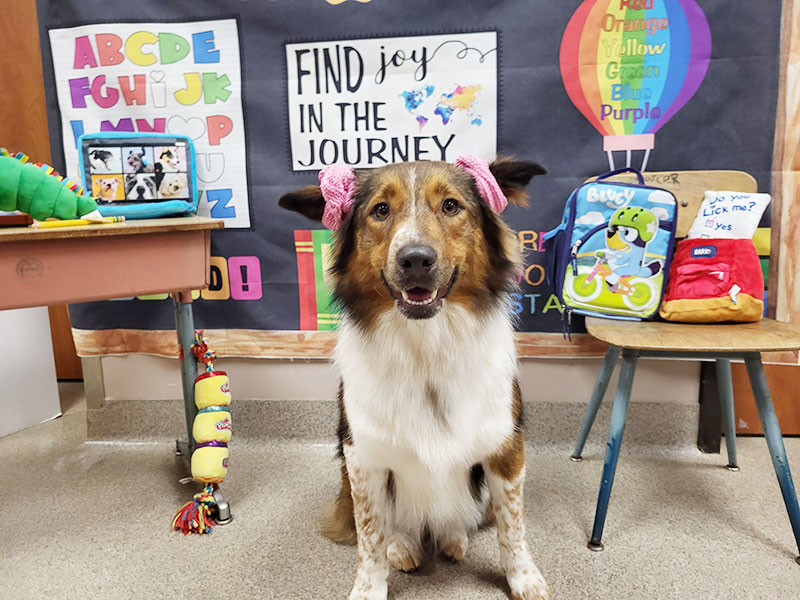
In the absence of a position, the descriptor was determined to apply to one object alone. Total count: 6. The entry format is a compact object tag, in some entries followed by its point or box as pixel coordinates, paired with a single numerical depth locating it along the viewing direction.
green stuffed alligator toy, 1.52
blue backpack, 1.89
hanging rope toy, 1.82
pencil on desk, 1.56
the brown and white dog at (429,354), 1.36
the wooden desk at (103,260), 1.48
